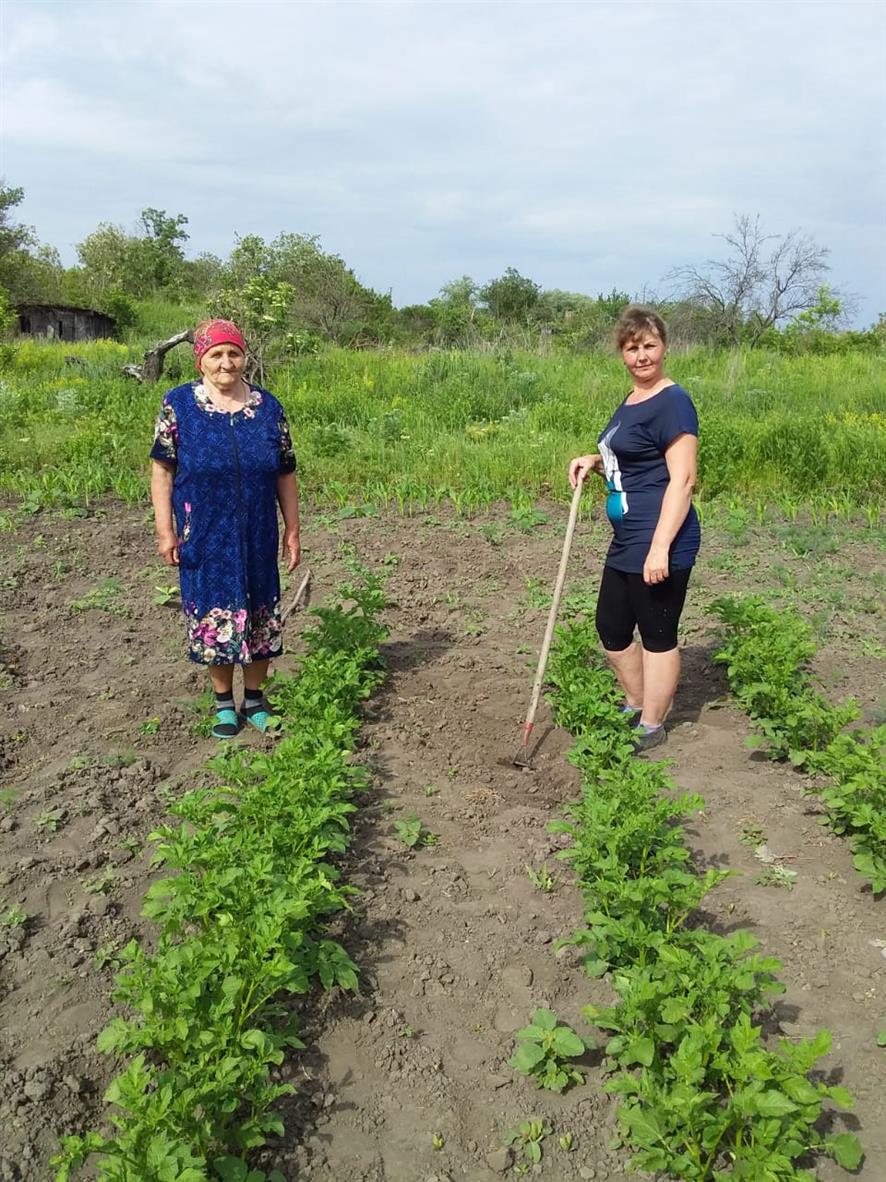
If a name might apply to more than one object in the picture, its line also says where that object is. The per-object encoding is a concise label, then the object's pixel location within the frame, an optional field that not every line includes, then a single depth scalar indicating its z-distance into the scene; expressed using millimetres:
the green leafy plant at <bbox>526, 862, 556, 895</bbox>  3297
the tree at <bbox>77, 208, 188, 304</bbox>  40344
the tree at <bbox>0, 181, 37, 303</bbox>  31391
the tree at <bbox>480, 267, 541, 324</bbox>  44469
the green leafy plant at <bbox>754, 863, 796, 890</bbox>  3328
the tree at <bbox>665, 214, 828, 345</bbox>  26344
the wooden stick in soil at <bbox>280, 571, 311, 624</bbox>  5770
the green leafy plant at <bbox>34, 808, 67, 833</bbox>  3533
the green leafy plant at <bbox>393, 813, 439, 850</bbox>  3510
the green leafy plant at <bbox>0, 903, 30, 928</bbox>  2996
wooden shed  28141
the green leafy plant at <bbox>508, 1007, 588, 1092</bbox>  2449
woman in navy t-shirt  3668
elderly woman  3904
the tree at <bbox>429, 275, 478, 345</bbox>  29755
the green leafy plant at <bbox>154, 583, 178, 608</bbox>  6043
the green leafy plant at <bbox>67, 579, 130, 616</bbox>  5925
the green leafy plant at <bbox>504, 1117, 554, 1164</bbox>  2293
